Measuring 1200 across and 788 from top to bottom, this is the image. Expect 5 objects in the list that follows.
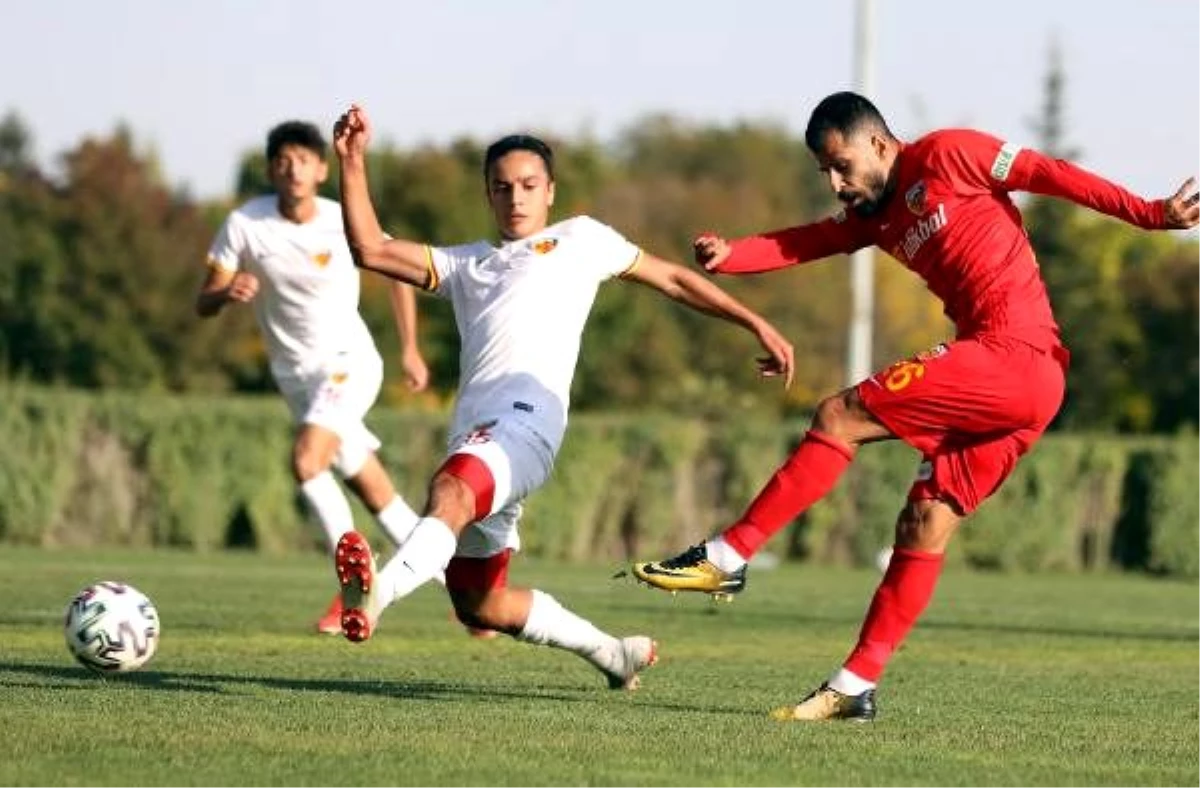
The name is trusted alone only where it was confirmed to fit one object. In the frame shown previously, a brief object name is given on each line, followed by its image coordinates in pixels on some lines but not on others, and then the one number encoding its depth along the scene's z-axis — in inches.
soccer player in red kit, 705.0
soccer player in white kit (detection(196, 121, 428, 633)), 1125.1
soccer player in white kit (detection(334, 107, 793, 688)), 712.4
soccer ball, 785.6
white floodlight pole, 2819.9
